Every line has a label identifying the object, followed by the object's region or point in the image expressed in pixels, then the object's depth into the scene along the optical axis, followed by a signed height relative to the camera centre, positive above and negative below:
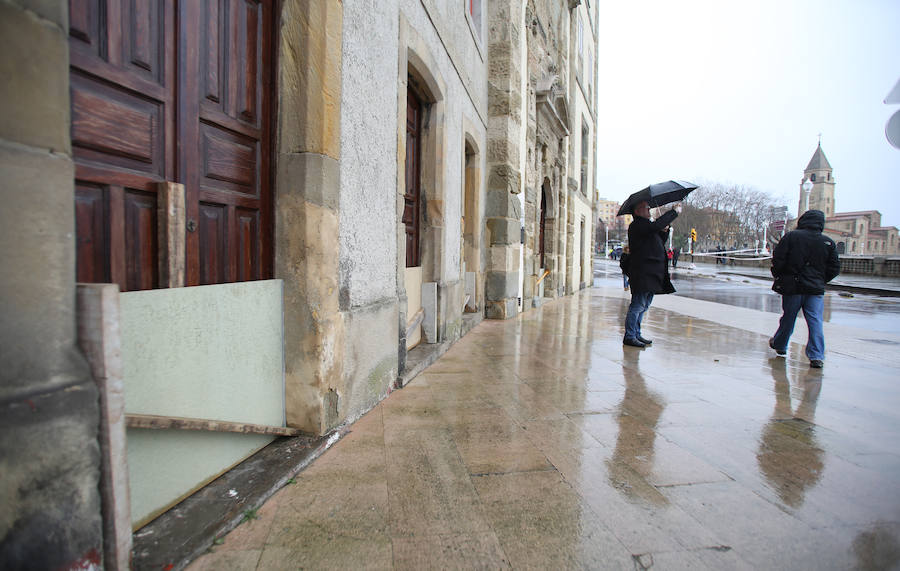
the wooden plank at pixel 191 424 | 1.65 -0.64
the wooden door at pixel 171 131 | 1.63 +0.50
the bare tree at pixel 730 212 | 67.12 +7.00
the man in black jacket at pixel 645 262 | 5.74 -0.01
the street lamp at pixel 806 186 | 25.79 +4.05
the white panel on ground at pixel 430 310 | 5.36 -0.56
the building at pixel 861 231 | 89.12 +5.98
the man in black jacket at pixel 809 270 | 5.02 -0.07
